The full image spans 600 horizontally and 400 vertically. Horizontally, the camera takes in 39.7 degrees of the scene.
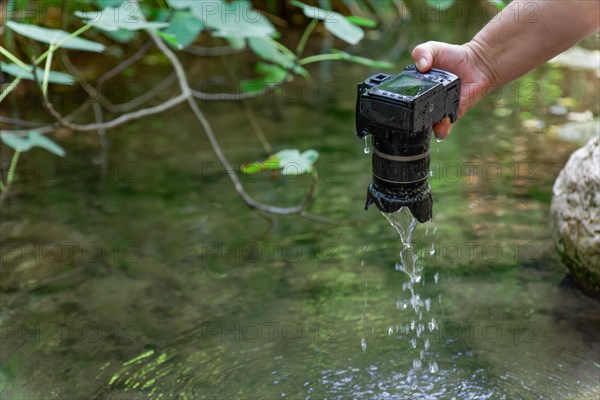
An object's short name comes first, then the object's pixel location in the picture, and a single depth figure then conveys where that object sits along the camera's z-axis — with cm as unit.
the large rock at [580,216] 310
